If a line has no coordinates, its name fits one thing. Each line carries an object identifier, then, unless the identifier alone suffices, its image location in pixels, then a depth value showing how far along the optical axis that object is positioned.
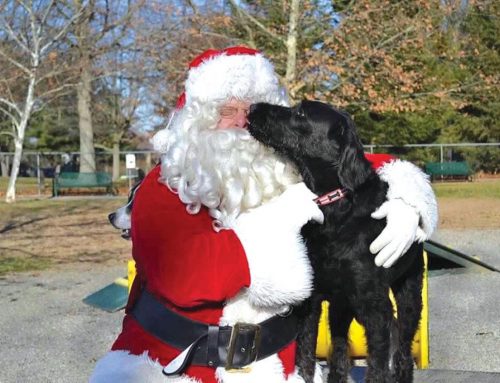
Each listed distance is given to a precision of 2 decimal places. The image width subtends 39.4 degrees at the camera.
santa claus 2.18
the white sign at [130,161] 25.36
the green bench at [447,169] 30.20
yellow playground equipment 4.77
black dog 2.67
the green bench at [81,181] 27.08
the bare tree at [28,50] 20.09
